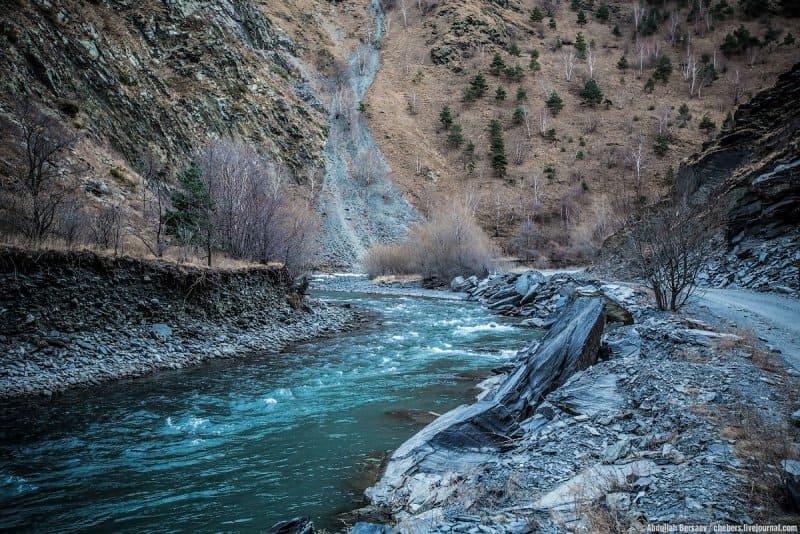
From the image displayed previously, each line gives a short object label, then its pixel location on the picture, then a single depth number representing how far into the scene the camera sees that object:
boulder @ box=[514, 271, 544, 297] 27.08
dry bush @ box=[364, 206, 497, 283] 38.62
